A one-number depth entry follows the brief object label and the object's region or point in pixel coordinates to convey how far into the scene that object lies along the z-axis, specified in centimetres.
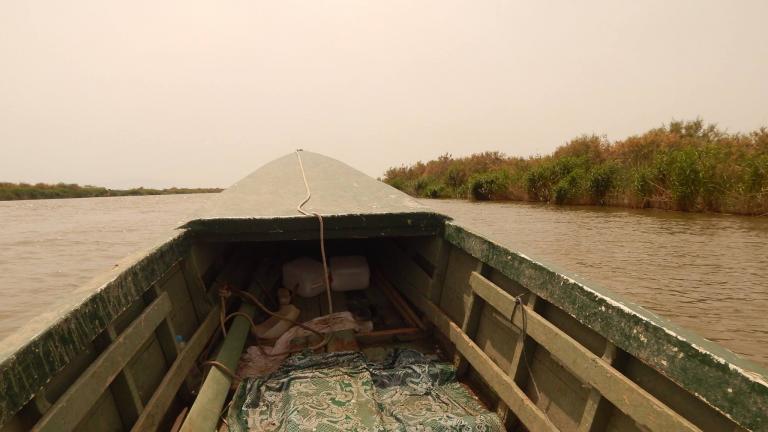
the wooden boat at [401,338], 123
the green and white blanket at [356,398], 206
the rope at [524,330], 207
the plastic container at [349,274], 431
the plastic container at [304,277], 417
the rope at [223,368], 250
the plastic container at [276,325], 332
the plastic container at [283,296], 386
